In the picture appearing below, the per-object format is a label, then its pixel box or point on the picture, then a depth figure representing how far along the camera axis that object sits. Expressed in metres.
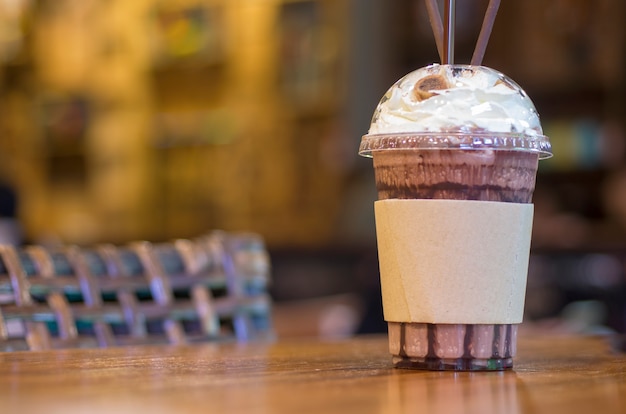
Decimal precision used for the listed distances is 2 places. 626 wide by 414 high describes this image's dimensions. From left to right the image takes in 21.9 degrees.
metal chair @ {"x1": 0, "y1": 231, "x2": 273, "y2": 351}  0.97
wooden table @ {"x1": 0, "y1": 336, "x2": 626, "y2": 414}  0.66
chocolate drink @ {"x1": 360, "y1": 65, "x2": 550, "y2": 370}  0.82
